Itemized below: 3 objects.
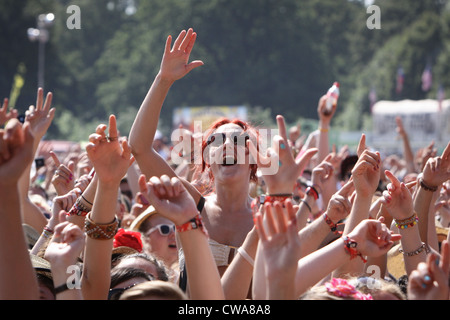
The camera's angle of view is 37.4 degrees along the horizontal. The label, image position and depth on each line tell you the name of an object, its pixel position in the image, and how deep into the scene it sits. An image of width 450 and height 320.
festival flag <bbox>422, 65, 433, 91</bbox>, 34.63
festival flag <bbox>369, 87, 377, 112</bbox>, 45.71
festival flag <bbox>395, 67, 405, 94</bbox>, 41.77
